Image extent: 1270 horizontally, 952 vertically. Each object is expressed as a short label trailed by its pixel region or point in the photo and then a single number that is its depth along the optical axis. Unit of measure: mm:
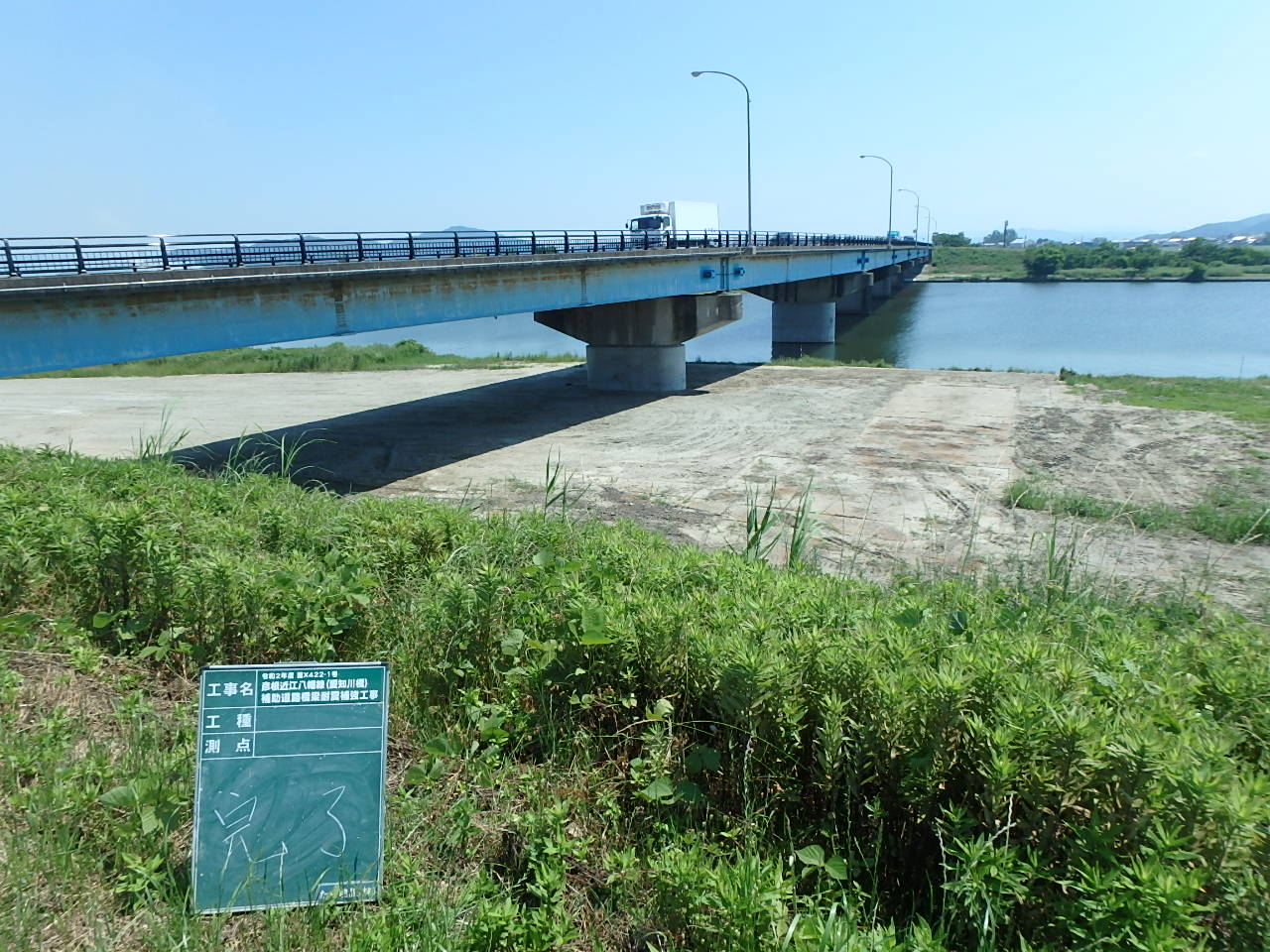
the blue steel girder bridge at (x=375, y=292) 12719
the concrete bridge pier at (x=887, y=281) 92912
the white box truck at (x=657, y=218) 48509
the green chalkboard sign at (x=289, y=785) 3303
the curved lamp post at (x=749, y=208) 34938
